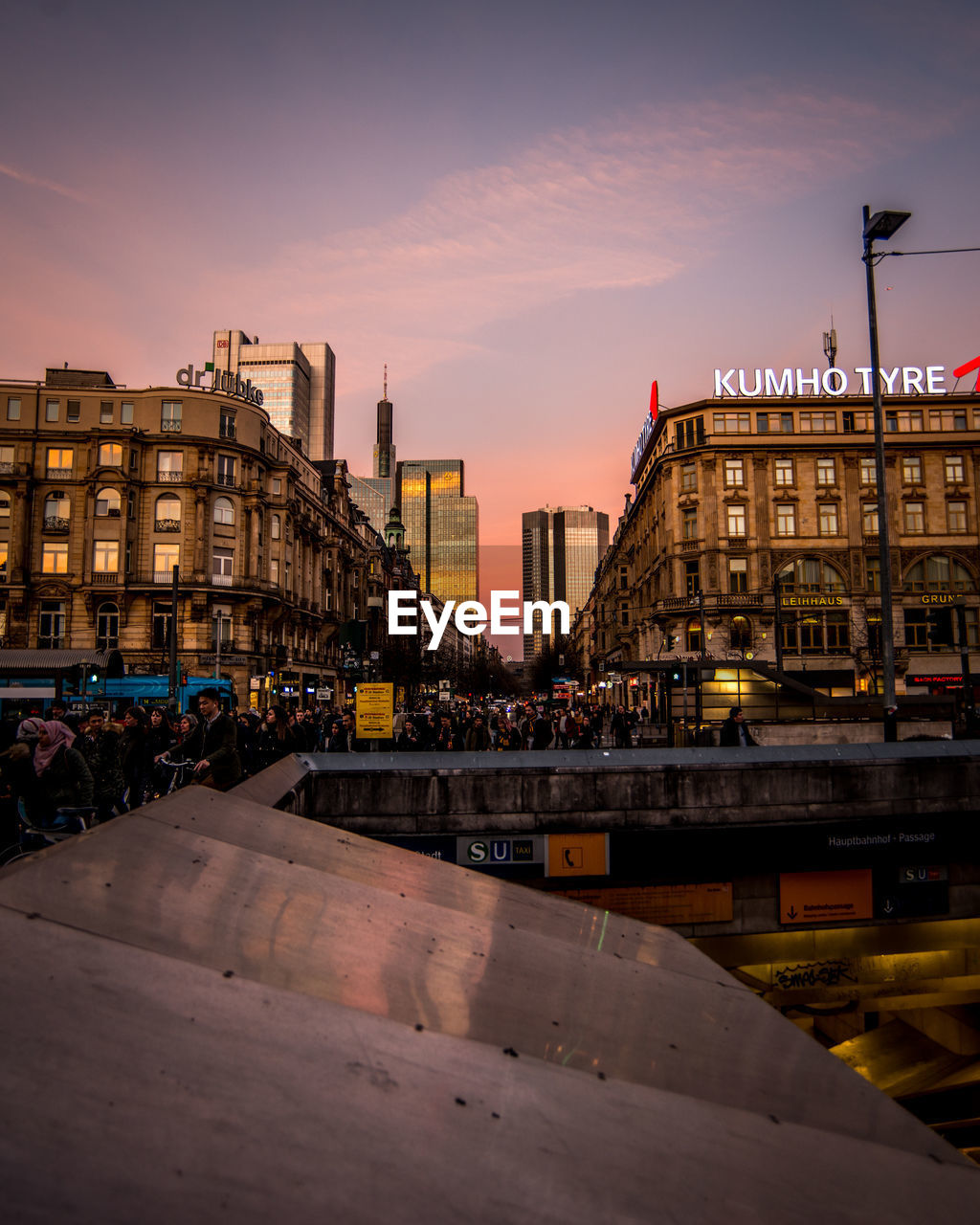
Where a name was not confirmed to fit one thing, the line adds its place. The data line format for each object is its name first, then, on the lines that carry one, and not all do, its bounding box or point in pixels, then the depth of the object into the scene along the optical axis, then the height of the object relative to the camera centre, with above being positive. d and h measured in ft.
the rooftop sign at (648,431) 205.77 +64.55
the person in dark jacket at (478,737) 64.38 -6.01
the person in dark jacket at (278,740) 50.62 -5.32
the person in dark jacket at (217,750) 24.27 -2.75
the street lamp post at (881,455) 47.26 +14.47
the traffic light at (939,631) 63.31 +2.79
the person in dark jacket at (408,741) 63.62 -6.14
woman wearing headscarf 28.14 -4.05
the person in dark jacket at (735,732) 49.75 -4.42
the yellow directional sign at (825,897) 32.71 -9.90
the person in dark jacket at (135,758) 39.88 -4.66
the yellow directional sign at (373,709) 62.03 -3.37
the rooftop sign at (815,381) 178.40 +65.77
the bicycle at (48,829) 26.53 -5.69
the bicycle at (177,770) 35.22 -4.87
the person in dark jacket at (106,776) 31.96 -4.53
